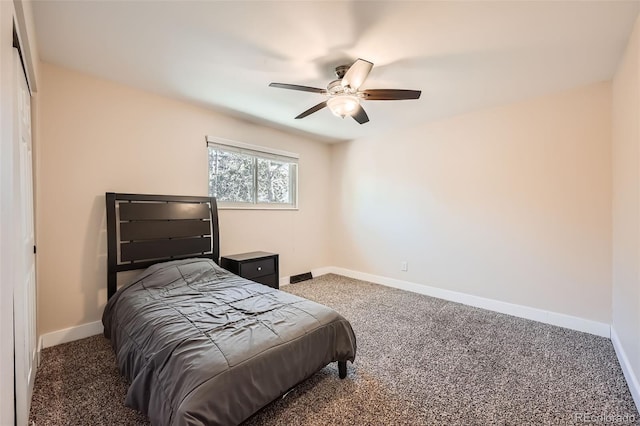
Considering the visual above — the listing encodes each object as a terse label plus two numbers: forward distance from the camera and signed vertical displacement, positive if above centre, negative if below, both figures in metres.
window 3.61 +0.52
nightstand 3.26 -0.67
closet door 1.34 -0.27
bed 1.31 -0.71
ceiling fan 2.07 +0.97
